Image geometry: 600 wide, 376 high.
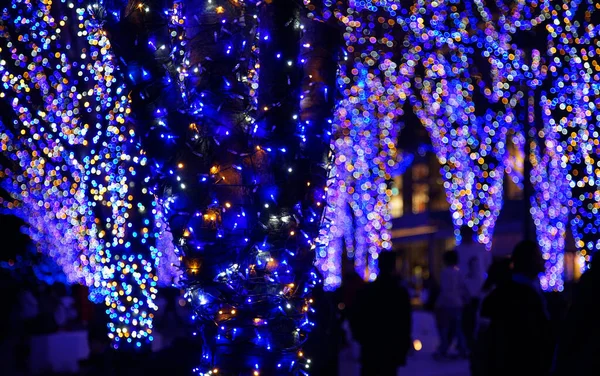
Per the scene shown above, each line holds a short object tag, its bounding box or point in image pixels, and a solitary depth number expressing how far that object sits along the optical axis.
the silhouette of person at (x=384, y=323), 9.48
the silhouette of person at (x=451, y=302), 14.32
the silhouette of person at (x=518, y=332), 6.34
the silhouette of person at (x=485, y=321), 6.74
